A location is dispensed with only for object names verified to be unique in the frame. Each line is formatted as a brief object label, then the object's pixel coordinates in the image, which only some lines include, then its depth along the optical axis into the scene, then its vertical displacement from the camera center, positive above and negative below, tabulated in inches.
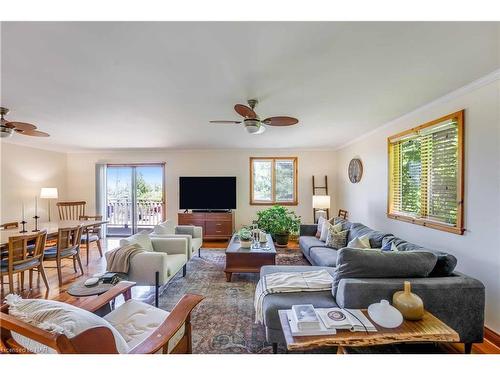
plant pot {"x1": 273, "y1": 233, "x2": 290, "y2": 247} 208.2 -48.5
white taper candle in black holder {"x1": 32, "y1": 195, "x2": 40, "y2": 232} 209.9 -20.0
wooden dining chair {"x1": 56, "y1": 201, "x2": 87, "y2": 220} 232.5 -27.5
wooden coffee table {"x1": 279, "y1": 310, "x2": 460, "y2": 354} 52.6 -35.5
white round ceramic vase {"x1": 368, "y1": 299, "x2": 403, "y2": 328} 57.3 -32.8
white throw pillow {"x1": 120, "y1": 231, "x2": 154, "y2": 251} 113.5 -29.0
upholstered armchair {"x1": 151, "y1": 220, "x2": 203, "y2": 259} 145.8 -33.0
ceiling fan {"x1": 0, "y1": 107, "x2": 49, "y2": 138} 105.3 +26.9
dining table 117.1 -28.7
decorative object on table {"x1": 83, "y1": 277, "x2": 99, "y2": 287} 84.8 -36.1
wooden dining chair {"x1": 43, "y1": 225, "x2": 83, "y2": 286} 131.5 -37.5
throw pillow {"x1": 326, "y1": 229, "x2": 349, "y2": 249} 145.7 -34.7
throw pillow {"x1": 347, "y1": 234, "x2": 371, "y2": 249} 111.7 -28.7
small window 248.4 +3.8
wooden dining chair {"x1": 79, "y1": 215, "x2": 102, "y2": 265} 167.9 -39.5
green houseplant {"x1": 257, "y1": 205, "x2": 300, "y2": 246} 208.1 -36.2
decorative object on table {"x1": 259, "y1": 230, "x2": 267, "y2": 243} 159.6 -37.0
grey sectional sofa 70.1 -34.5
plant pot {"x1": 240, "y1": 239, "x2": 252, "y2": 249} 144.2 -36.9
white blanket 82.4 -37.0
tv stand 229.5 -38.8
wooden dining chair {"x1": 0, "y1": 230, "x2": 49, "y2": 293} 107.3 -36.2
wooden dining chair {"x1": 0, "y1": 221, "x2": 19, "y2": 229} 153.3 -28.5
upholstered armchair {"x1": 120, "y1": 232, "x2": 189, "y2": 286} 105.9 -37.5
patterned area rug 80.0 -55.3
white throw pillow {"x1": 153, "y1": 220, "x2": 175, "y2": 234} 147.1 -29.0
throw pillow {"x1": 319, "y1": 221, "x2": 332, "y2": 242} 162.7 -33.2
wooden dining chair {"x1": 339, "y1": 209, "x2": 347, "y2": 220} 217.6 -28.4
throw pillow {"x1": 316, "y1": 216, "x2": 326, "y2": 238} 173.2 -31.9
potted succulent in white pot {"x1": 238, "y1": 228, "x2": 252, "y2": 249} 144.4 -35.1
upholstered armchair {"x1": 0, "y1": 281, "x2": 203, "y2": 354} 38.8 -26.8
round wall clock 189.9 +11.3
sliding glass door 254.4 -14.0
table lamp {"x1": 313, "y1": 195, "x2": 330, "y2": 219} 206.1 -16.1
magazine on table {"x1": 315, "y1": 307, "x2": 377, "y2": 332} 56.4 -34.3
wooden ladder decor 244.2 -5.6
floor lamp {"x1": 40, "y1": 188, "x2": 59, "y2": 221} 205.9 -8.7
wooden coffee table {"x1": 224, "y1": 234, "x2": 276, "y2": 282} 135.8 -43.8
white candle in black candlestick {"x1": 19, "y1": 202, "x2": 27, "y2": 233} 131.8 -27.0
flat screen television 241.6 -9.9
